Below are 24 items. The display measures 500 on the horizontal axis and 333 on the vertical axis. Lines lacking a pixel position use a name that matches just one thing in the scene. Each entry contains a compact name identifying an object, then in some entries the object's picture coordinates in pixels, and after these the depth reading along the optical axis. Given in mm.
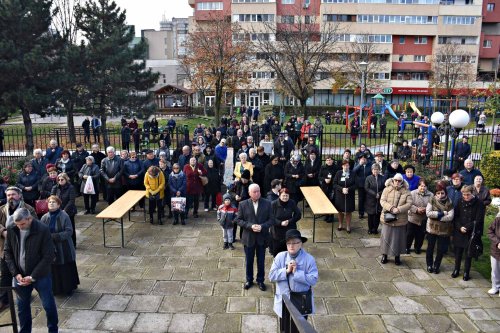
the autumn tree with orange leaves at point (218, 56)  28500
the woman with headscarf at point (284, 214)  6961
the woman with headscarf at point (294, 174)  10516
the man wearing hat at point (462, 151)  12992
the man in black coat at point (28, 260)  5160
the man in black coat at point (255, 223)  6668
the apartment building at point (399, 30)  51750
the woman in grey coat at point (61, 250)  6293
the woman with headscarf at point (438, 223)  7293
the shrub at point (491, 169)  12812
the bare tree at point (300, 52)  23250
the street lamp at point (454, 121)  9078
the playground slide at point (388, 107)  31642
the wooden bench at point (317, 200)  8625
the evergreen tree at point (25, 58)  16656
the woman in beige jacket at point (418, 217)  7906
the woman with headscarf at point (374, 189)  9117
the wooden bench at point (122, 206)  8312
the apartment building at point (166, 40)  82000
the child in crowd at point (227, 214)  8414
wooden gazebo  40938
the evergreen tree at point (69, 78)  18391
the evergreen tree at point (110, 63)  20875
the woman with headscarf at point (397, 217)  7732
